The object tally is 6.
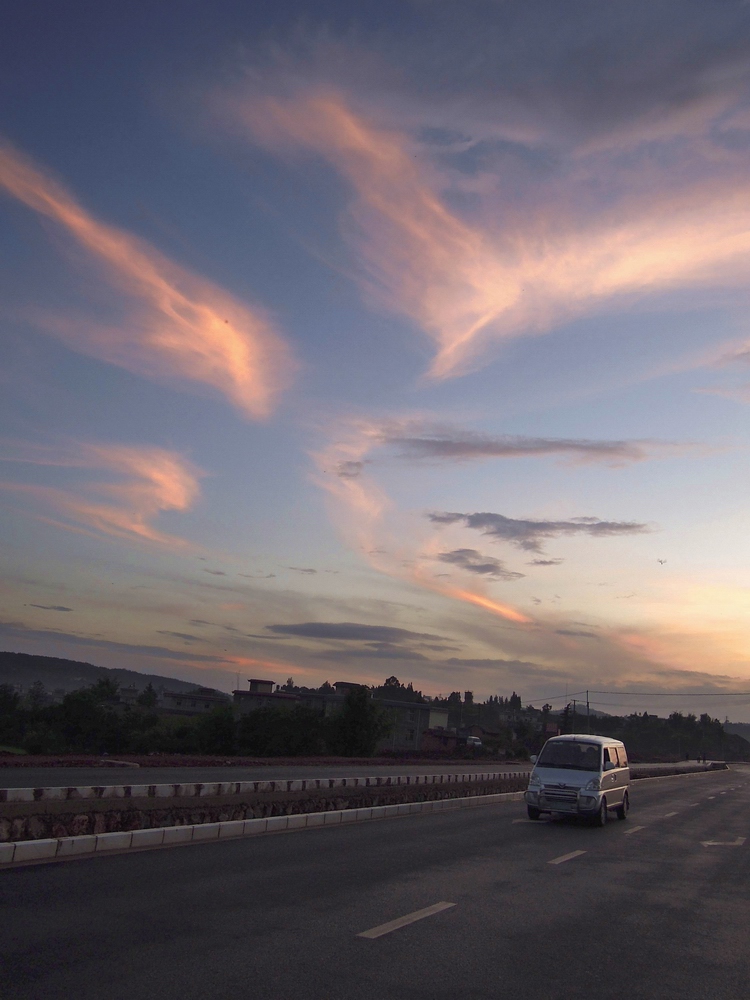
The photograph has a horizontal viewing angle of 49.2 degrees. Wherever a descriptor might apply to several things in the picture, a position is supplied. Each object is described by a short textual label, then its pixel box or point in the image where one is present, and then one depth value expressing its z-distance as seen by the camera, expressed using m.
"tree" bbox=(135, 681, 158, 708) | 128.12
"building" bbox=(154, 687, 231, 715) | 143.62
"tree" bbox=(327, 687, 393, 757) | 65.00
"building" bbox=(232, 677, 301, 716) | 119.75
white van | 18.61
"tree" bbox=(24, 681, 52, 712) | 95.49
